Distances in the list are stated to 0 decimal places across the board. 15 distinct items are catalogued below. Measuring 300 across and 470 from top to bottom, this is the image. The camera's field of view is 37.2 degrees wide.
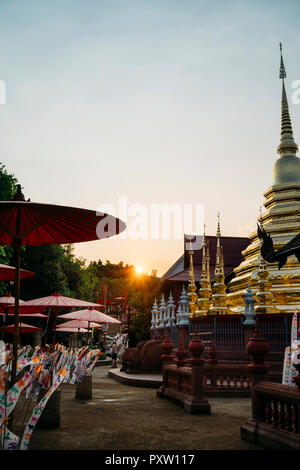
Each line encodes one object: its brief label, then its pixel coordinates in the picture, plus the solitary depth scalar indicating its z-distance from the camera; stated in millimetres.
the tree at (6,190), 22969
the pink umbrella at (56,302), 12016
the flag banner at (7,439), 4219
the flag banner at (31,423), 4484
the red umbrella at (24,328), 17845
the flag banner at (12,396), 4199
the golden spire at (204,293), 20984
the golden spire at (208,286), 21583
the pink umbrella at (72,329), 24691
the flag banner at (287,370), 8844
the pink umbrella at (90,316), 15438
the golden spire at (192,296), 21527
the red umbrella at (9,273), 8359
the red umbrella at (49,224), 5250
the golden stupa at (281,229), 17516
